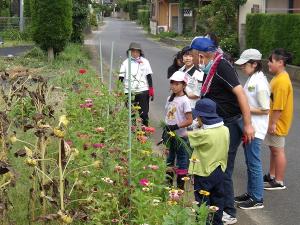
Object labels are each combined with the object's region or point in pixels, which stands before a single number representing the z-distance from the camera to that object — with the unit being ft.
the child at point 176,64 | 23.66
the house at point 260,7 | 79.43
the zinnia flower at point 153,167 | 14.83
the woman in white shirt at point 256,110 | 18.80
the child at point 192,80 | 20.75
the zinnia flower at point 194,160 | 14.69
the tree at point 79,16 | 77.87
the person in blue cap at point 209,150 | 15.16
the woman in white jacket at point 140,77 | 25.77
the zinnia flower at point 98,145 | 15.28
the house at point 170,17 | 135.54
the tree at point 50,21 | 61.98
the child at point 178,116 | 19.38
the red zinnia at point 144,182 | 13.80
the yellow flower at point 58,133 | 11.66
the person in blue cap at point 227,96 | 16.34
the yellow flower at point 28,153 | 12.24
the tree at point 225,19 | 83.46
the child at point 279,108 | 20.39
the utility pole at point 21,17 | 102.94
